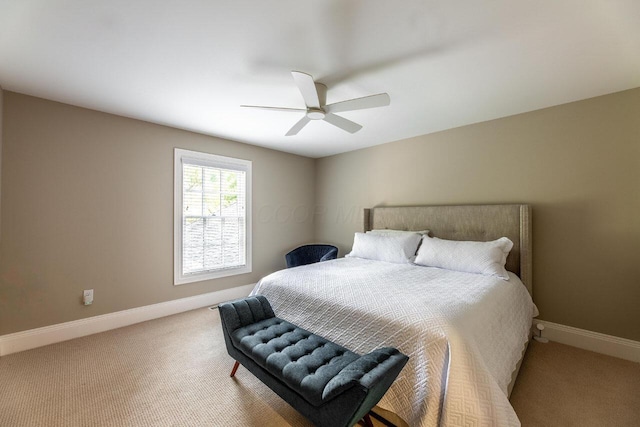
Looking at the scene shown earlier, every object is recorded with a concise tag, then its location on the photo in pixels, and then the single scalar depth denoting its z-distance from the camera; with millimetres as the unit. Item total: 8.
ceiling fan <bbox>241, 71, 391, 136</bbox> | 1835
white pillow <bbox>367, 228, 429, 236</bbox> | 3377
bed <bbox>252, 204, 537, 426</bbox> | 1303
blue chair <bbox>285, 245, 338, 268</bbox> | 4119
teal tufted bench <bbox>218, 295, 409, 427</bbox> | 1180
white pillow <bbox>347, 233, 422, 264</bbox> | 3102
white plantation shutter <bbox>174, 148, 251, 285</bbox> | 3441
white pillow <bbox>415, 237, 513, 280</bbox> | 2465
